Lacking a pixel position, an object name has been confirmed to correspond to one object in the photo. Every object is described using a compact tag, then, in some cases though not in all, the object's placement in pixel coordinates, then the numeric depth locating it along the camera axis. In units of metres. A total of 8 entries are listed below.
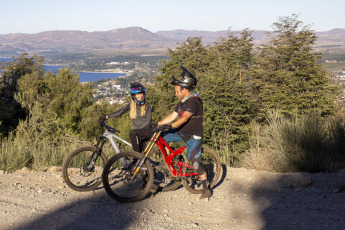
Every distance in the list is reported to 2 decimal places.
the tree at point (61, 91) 40.06
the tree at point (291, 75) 32.69
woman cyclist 5.63
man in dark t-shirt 5.18
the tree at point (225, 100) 25.94
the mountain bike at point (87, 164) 5.62
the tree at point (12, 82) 36.44
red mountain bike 5.18
